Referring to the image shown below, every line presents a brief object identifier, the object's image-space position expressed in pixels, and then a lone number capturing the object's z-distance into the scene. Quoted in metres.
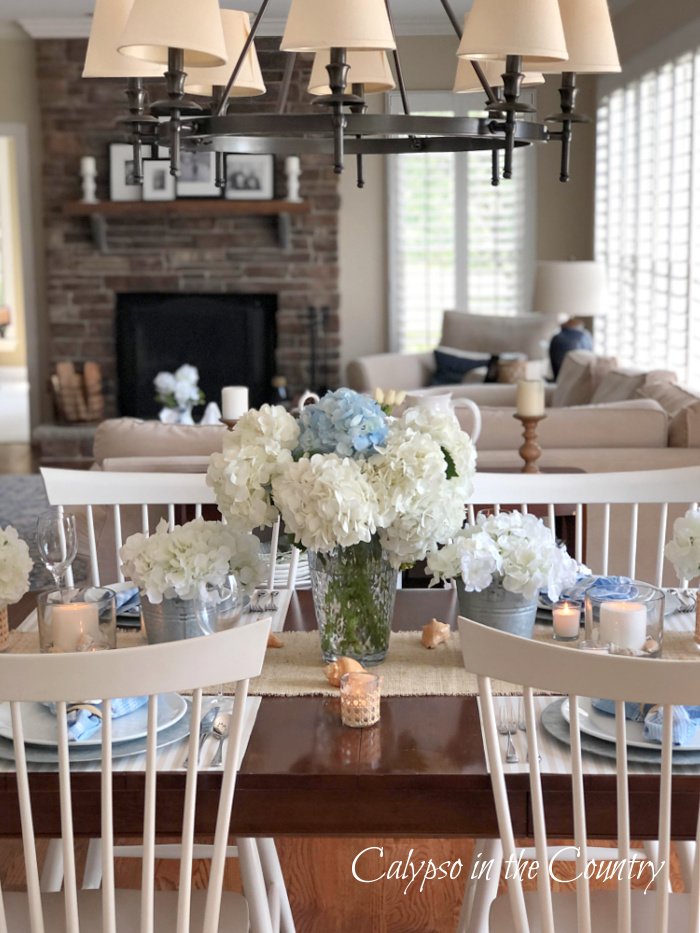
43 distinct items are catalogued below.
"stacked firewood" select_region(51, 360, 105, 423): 8.06
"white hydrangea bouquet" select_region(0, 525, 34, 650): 1.92
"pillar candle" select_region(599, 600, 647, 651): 1.73
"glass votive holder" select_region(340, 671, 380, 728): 1.61
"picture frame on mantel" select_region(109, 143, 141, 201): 8.02
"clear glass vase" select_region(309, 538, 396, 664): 1.80
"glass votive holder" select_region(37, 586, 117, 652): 1.77
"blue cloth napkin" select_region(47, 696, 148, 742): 1.55
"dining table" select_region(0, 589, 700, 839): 1.44
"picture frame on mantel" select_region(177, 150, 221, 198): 8.04
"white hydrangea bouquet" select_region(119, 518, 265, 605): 1.76
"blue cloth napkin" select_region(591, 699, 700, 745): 1.52
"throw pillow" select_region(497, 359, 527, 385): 6.91
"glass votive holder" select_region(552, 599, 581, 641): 1.94
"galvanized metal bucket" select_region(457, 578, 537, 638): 1.87
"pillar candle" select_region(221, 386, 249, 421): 3.49
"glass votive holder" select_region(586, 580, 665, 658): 1.73
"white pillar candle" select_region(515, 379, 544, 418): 3.60
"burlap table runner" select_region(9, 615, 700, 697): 1.76
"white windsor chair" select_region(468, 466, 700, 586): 2.46
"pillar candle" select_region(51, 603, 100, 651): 1.77
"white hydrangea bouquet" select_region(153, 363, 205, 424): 6.32
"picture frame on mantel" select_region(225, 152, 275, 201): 8.05
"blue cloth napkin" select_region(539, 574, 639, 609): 1.76
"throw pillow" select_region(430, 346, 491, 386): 7.57
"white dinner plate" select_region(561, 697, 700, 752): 1.51
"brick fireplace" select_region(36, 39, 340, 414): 8.13
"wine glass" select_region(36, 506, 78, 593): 2.03
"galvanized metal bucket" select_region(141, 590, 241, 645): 1.79
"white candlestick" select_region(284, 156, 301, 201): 7.96
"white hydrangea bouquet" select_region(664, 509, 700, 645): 1.93
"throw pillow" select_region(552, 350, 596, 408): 6.00
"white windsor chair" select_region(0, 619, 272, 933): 1.25
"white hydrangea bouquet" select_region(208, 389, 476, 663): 1.67
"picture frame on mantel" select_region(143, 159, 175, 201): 7.98
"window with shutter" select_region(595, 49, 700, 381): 5.83
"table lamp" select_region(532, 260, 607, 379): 6.73
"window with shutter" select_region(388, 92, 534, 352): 8.47
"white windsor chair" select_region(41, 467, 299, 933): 2.50
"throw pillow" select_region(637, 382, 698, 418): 4.22
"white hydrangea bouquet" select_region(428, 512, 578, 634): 1.80
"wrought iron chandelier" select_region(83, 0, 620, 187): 1.61
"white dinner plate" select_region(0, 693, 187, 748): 1.53
